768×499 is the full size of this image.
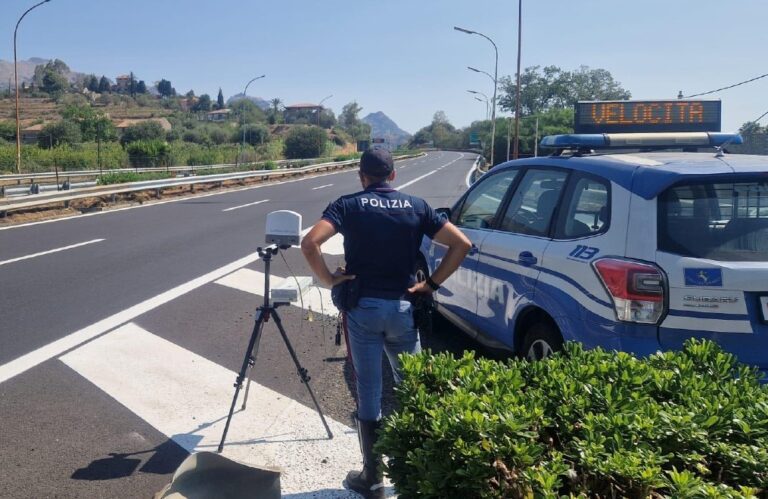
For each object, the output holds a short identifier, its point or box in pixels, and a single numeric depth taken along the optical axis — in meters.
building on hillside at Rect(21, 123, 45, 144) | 88.56
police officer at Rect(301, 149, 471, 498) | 3.65
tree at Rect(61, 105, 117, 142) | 72.25
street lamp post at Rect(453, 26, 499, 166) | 35.81
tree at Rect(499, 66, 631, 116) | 98.31
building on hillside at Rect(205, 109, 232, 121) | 183.74
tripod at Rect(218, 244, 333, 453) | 4.41
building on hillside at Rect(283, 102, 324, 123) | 175.44
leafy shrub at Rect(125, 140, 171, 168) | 49.22
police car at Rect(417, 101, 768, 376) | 3.79
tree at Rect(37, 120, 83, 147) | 76.14
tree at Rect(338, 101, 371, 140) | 176.74
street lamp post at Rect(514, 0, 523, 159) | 27.95
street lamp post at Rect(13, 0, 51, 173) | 28.76
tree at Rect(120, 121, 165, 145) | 87.04
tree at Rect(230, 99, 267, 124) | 144.25
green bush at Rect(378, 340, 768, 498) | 2.20
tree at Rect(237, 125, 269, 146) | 100.62
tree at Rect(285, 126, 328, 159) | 85.25
